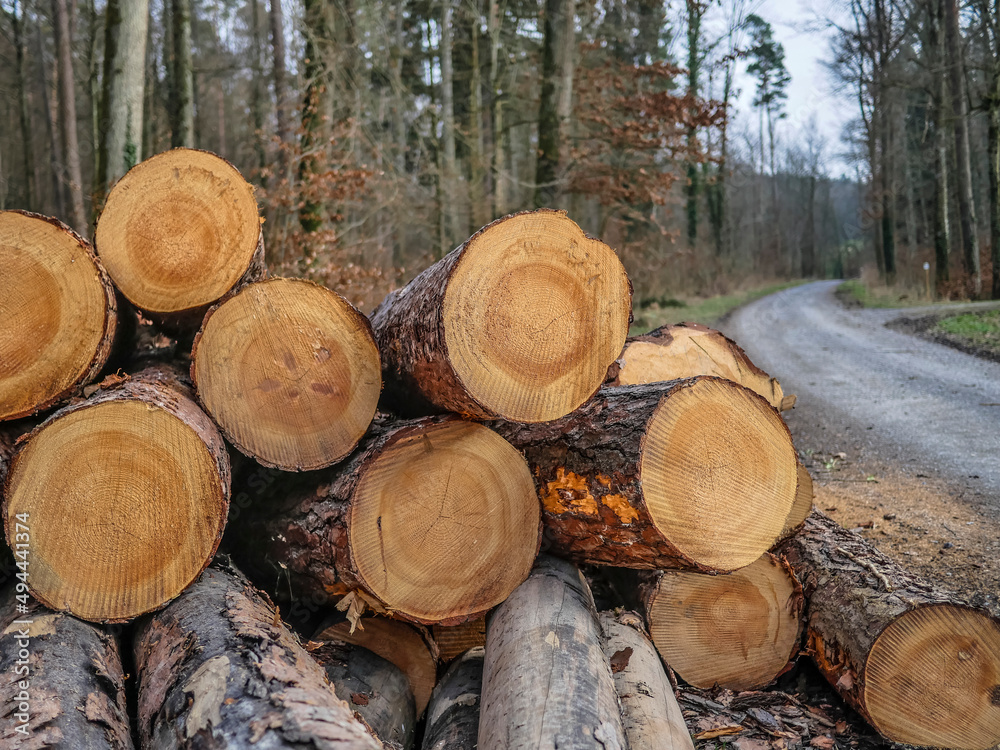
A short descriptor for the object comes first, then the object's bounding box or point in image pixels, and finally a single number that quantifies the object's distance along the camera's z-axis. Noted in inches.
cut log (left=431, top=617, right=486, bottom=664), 106.9
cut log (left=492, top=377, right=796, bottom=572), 91.0
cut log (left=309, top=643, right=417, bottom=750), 92.8
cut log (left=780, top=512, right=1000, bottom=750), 93.3
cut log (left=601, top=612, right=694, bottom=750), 81.6
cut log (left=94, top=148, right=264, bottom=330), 104.3
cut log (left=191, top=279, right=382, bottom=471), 95.5
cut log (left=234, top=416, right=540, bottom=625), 92.4
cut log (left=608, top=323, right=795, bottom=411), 143.1
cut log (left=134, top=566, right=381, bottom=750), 59.7
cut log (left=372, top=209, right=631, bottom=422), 90.0
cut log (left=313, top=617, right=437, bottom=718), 103.3
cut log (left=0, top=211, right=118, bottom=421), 92.7
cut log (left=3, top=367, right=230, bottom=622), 82.0
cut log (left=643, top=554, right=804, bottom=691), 109.4
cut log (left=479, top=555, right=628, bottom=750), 69.9
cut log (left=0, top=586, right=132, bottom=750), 67.9
